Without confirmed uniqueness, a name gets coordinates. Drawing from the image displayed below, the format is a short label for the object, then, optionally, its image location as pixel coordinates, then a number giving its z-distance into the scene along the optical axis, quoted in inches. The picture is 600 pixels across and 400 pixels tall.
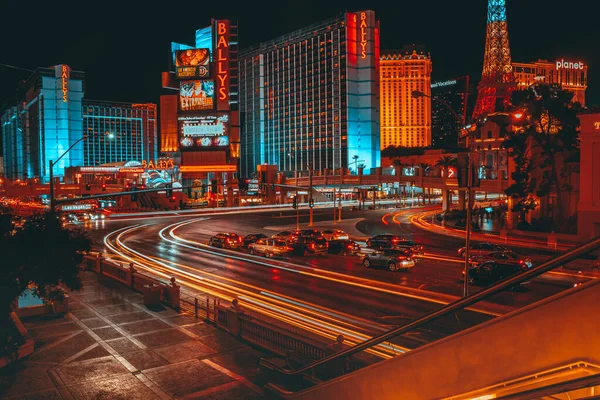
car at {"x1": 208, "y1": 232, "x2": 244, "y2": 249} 1672.0
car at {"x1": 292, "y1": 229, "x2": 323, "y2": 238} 1685.7
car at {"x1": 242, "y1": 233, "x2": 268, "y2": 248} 1660.9
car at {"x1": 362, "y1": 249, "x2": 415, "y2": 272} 1220.5
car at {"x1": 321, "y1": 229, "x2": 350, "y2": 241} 1791.3
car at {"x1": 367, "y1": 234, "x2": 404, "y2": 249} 1524.4
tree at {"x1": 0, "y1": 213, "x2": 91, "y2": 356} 596.7
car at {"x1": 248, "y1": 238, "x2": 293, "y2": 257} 1477.6
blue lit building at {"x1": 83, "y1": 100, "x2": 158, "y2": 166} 7669.3
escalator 219.5
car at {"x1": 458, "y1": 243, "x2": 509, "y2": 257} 1298.0
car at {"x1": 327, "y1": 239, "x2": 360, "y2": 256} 1525.6
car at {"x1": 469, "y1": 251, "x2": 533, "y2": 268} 1159.0
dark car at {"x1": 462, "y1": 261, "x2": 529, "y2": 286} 1039.6
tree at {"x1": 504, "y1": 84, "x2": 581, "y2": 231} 1894.7
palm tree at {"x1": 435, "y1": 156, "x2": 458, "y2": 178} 2765.7
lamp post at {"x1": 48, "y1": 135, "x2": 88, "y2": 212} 1035.0
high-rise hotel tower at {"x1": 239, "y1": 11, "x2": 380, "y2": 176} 5554.6
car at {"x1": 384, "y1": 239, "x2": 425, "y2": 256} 1436.8
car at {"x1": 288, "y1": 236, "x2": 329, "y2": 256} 1524.4
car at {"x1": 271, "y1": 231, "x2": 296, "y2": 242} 1610.5
